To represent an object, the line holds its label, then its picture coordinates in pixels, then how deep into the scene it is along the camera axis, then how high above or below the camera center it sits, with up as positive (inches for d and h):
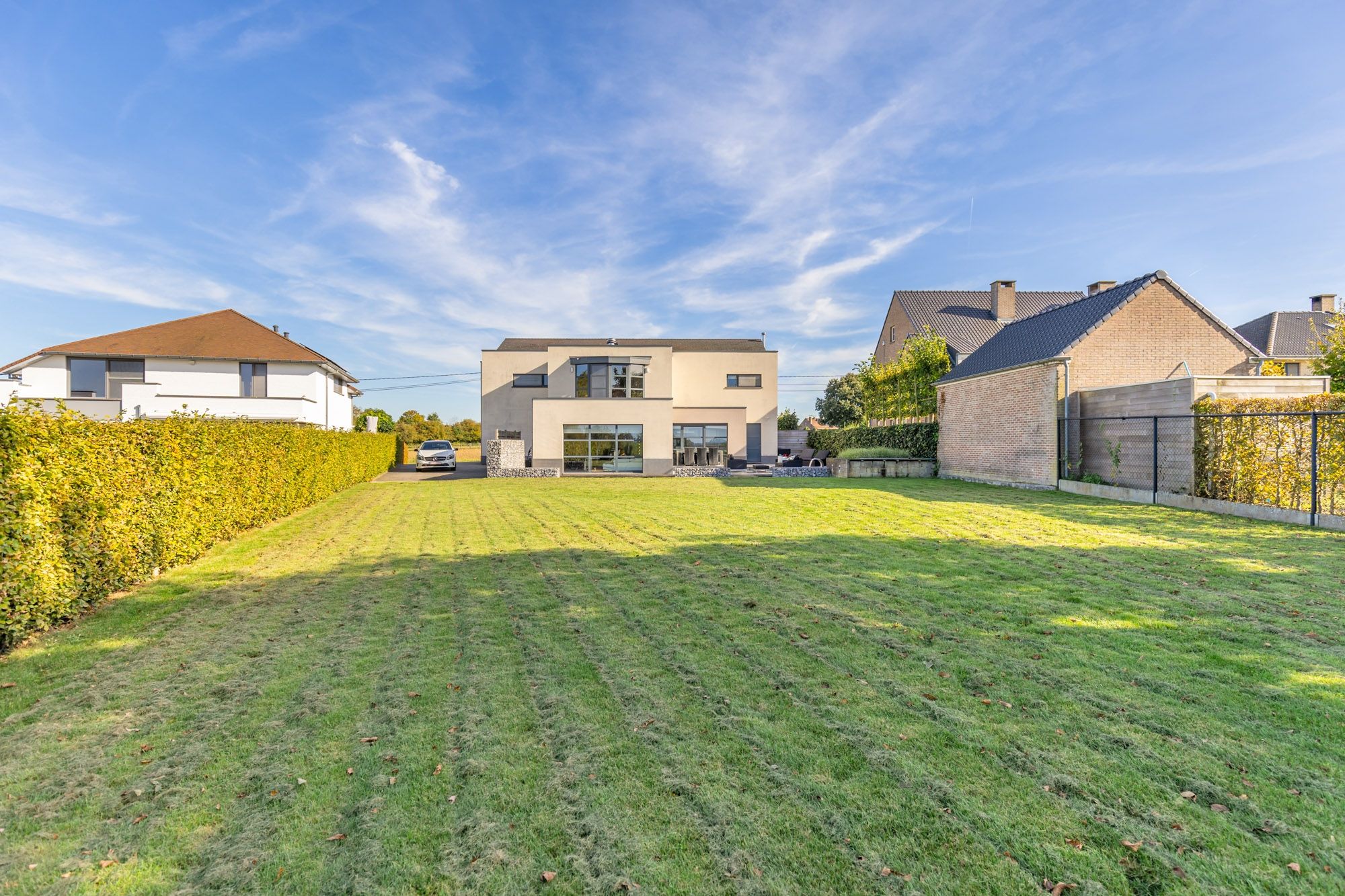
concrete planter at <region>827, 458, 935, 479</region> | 861.5 -51.5
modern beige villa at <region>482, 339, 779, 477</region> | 1015.6 +73.2
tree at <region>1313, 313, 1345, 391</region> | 606.5 +77.6
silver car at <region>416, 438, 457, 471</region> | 1058.1 -27.4
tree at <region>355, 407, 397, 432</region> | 1526.1 +73.2
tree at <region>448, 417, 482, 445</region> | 2192.7 +41.0
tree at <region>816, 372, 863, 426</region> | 1422.2 +87.6
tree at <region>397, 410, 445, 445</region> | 2075.5 +58.1
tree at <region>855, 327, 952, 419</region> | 987.3 +105.8
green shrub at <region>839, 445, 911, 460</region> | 878.4 -27.3
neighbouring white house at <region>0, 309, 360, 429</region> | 997.8 +132.3
